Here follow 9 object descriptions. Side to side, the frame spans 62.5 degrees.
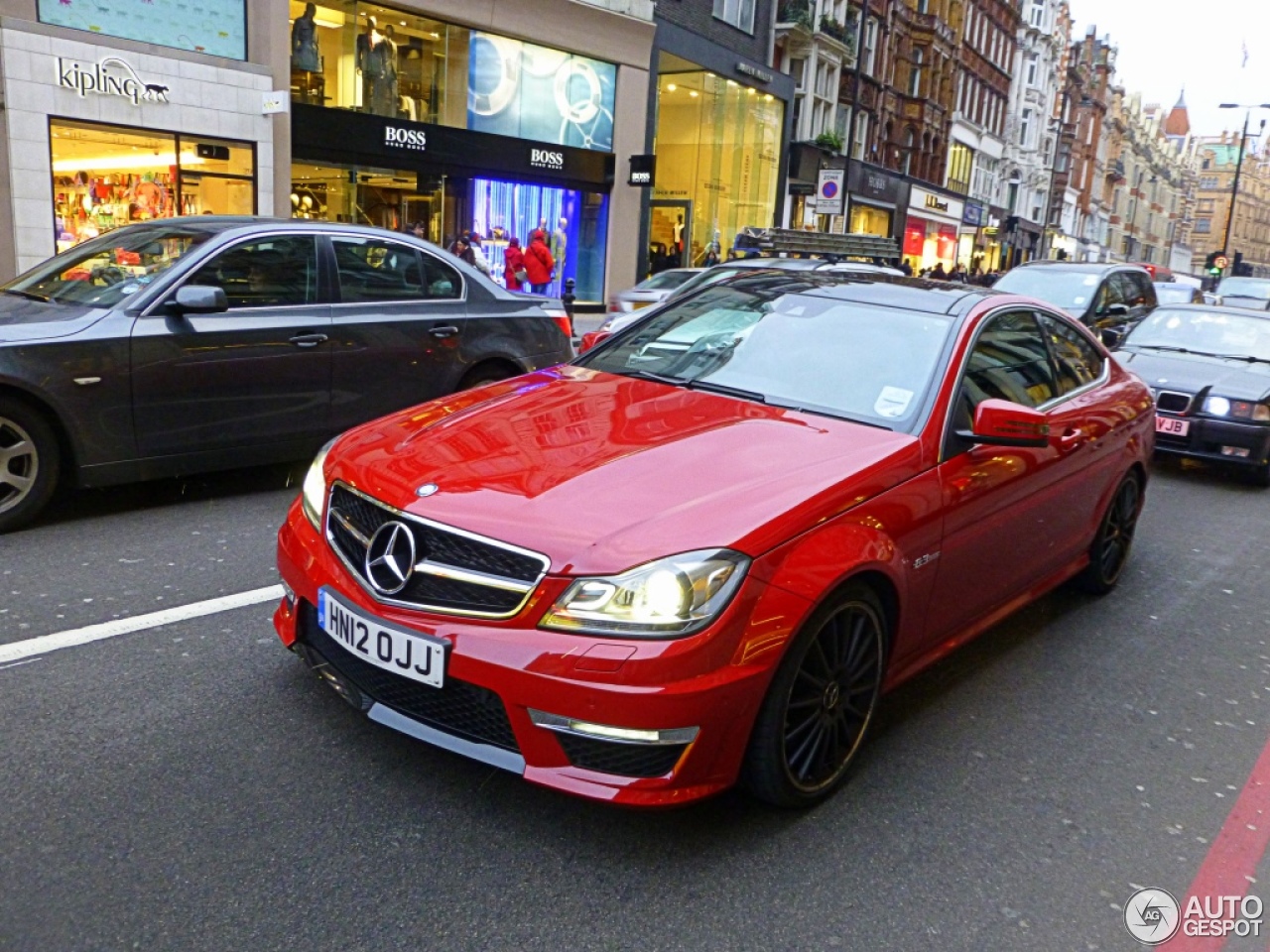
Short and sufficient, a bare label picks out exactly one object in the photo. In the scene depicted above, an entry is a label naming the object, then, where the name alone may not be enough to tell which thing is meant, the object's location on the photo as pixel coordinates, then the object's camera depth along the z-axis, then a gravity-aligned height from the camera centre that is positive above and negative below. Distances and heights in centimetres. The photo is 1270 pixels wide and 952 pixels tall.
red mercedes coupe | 271 -81
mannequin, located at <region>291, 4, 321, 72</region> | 1739 +305
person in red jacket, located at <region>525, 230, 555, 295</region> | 1919 -29
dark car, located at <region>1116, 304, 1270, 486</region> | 872 -79
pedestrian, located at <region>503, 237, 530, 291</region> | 1952 -43
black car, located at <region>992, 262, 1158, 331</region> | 1265 -8
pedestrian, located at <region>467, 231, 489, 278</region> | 1938 -23
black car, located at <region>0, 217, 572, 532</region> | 539 -67
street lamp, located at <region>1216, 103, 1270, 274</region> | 4180 +750
